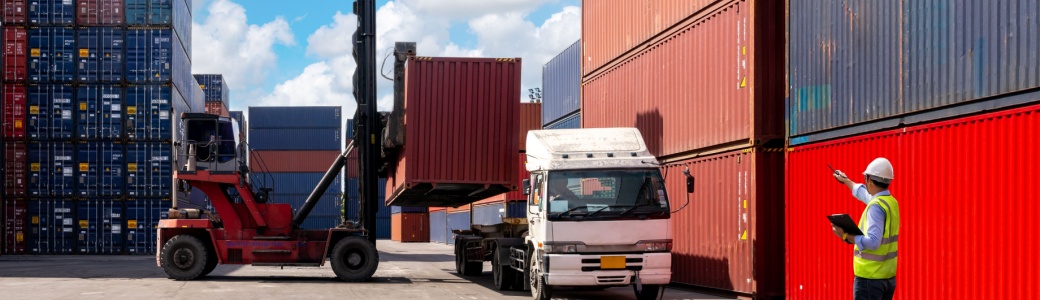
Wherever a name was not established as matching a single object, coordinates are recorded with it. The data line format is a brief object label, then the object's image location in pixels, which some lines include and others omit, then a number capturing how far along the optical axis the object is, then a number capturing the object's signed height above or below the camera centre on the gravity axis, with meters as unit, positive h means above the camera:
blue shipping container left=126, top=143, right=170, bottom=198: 34.84 -0.77
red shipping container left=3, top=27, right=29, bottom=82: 34.06 +2.91
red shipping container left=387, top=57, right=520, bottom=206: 19.16 +0.41
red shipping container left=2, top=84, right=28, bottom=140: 34.06 +1.32
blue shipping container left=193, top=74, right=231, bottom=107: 63.75 +3.66
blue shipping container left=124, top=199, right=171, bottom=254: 34.97 -2.38
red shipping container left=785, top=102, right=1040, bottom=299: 9.95 -0.58
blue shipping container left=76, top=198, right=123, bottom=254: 34.72 -2.50
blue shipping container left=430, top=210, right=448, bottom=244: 63.70 -4.85
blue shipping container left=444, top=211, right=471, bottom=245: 54.31 -3.81
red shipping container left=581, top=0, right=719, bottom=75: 17.75 +2.23
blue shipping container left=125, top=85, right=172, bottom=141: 34.84 +1.18
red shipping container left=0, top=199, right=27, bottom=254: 34.31 -2.43
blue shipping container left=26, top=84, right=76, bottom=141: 34.34 +1.10
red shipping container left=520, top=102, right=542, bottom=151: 44.06 +1.22
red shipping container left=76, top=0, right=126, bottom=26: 34.50 +4.31
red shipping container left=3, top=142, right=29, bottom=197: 34.38 -0.67
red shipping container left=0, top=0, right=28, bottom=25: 34.03 +4.26
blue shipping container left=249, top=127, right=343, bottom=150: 75.50 +0.62
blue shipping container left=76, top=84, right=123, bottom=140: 34.47 +1.14
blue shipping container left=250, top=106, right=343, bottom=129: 75.31 +2.09
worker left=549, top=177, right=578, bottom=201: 14.56 -0.57
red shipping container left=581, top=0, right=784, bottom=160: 14.95 +0.97
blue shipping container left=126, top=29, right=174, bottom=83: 34.84 +2.95
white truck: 14.24 -0.94
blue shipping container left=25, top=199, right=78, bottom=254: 34.38 -2.50
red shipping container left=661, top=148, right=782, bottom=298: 14.88 -1.06
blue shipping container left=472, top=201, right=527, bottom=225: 40.66 -2.68
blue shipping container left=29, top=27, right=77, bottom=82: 34.31 +2.96
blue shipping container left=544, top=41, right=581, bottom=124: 32.84 +2.00
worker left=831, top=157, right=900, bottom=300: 7.45 -0.63
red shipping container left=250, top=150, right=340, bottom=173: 75.38 -0.91
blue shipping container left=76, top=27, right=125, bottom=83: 34.44 +3.00
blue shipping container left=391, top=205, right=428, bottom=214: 72.81 -4.17
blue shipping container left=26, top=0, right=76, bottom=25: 34.31 +4.22
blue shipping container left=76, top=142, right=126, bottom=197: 34.62 -0.67
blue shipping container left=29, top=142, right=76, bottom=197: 34.47 -0.67
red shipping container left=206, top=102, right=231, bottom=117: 63.38 +2.33
